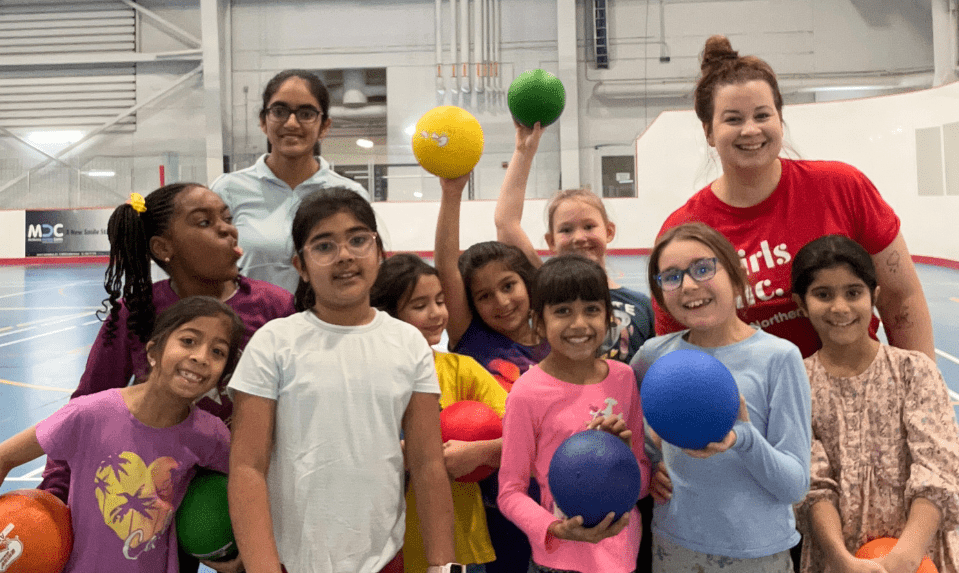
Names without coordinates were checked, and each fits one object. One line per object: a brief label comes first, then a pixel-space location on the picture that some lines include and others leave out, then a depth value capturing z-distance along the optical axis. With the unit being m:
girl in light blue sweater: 1.82
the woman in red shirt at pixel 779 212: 2.19
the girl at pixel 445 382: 2.08
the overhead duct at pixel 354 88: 18.58
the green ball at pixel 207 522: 1.95
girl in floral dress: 1.98
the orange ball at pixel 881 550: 1.94
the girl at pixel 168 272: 2.21
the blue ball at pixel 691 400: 1.62
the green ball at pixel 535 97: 2.84
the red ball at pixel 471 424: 2.05
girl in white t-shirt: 1.78
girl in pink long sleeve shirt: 1.86
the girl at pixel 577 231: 2.44
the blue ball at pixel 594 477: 1.73
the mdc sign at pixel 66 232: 17.31
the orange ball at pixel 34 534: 1.89
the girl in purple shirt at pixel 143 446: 1.96
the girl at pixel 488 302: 2.46
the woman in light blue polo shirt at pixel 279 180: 2.86
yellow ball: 2.48
